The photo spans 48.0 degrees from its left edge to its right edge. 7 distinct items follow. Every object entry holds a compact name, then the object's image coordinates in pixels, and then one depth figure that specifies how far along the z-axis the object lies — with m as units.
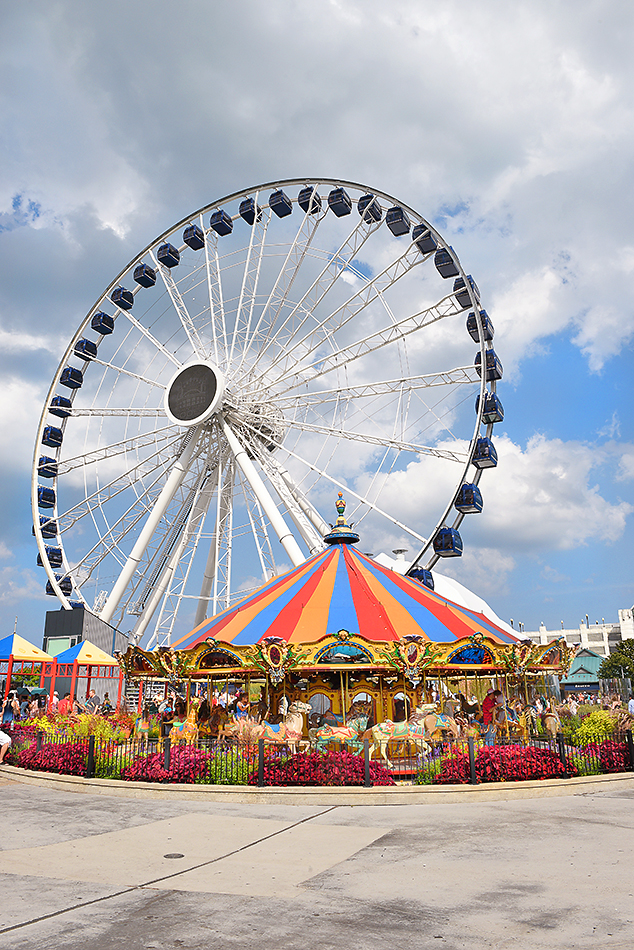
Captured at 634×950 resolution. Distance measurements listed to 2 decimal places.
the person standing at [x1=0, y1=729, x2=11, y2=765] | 16.64
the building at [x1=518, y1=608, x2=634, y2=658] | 123.25
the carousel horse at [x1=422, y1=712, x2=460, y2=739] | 15.33
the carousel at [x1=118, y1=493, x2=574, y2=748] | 16.08
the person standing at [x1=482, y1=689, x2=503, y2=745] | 17.70
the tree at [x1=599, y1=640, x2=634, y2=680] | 71.75
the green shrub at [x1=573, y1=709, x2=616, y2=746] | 14.75
